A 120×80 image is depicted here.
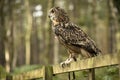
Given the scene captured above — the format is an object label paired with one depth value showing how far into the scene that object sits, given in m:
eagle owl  6.15
